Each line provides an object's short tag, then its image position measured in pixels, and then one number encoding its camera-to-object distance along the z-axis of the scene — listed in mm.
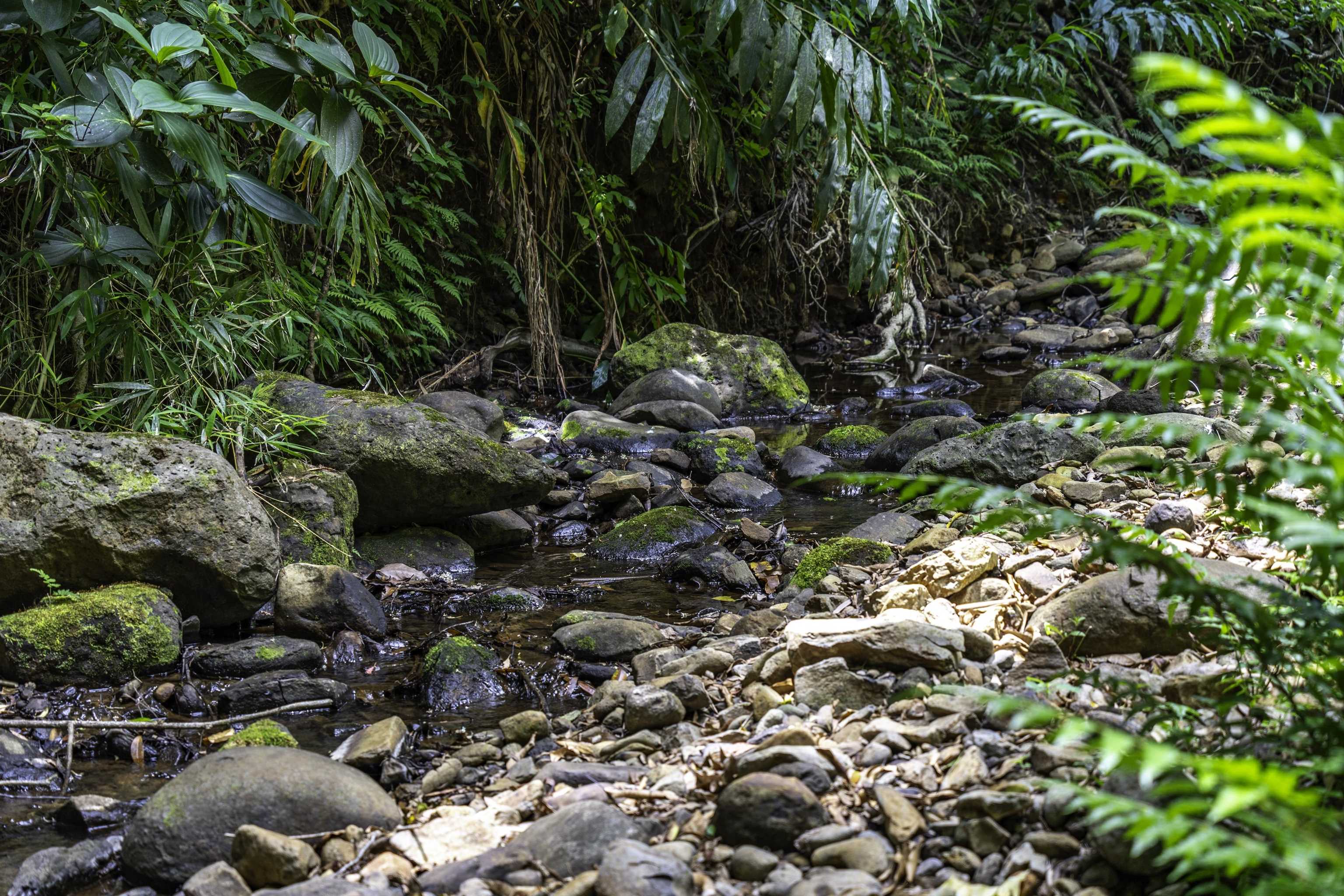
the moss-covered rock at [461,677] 2569
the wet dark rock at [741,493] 4328
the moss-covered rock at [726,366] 6027
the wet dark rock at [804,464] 4699
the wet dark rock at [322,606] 2922
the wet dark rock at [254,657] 2672
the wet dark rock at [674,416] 5445
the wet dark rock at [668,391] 5707
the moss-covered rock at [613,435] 5098
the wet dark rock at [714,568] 3326
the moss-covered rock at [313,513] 3264
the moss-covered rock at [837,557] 3086
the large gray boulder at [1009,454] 3768
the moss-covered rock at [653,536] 3768
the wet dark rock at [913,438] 4629
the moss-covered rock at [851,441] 5020
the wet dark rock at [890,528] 3439
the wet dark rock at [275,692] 2531
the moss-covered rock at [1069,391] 5410
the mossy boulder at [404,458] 3535
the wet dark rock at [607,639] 2771
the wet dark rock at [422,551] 3541
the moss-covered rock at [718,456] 4738
